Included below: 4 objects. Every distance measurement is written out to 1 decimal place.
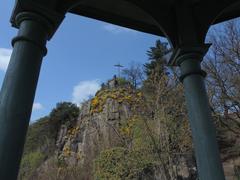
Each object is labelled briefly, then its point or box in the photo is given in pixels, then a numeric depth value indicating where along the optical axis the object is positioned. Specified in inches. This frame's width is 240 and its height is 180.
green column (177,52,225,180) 84.4
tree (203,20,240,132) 391.2
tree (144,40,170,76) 893.1
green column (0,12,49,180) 59.3
